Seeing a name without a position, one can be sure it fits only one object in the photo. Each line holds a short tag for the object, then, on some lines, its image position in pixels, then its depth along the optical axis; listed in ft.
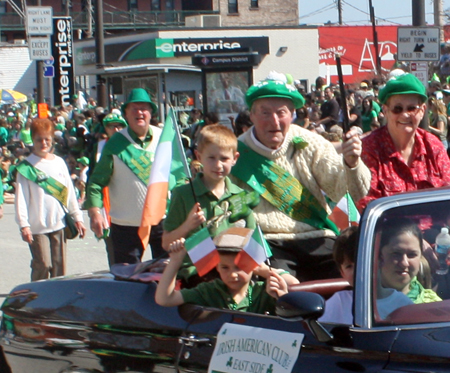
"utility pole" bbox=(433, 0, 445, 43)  107.24
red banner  172.96
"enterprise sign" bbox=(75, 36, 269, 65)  129.70
